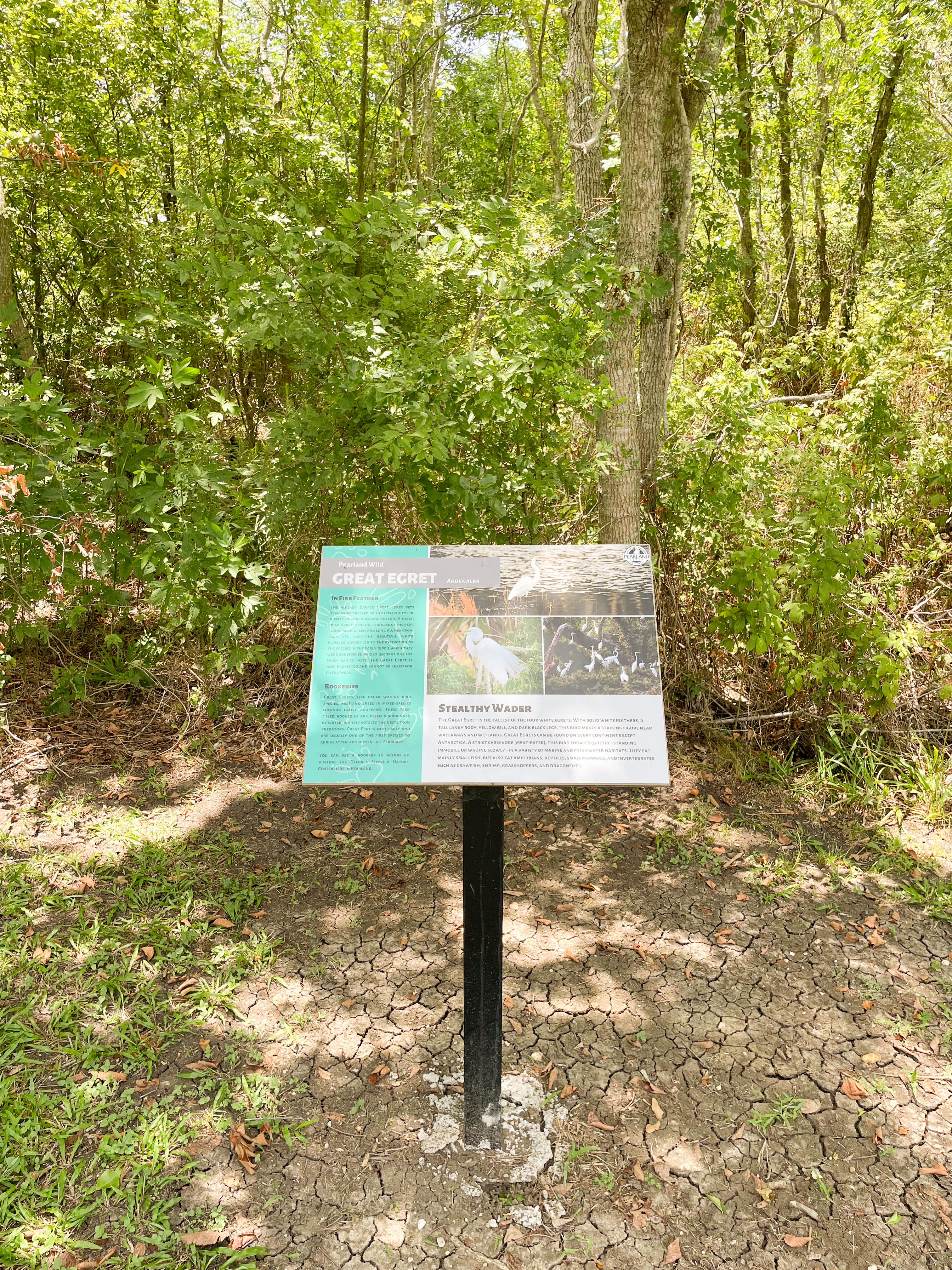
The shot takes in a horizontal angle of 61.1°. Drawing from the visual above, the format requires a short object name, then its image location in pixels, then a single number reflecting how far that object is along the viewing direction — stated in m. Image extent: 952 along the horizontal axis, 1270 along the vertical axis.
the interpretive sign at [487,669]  1.98
